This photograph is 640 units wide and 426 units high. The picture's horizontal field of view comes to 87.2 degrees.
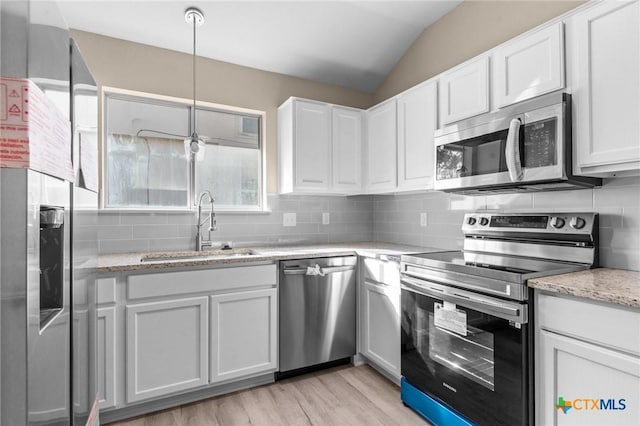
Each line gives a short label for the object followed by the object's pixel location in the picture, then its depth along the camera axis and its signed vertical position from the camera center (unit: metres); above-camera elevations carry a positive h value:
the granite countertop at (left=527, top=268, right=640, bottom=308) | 1.19 -0.28
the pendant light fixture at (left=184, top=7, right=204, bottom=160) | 2.28 +0.53
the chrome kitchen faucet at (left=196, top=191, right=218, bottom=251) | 2.66 -0.08
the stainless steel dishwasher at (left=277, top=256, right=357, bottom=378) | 2.38 -0.71
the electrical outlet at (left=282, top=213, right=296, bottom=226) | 3.11 -0.04
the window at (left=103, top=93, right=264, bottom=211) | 2.60 +0.50
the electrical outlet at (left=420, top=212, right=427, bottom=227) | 2.86 -0.04
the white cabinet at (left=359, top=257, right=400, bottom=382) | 2.27 -0.72
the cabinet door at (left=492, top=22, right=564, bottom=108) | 1.68 +0.80
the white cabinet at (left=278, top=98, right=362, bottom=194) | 2.84 +0.59
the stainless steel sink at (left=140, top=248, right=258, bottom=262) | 2.47 -0.30
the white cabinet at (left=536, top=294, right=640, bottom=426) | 1.18 -0.57
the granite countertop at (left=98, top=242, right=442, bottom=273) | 1.97 -0.28
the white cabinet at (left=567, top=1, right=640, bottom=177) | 1.44 +0.58
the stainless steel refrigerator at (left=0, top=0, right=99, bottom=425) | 0.57 -0.09
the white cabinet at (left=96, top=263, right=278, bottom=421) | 1.90 -0.73
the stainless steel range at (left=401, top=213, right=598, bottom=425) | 1.47 -0.50
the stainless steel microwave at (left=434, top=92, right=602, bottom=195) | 1.63 +0.35
